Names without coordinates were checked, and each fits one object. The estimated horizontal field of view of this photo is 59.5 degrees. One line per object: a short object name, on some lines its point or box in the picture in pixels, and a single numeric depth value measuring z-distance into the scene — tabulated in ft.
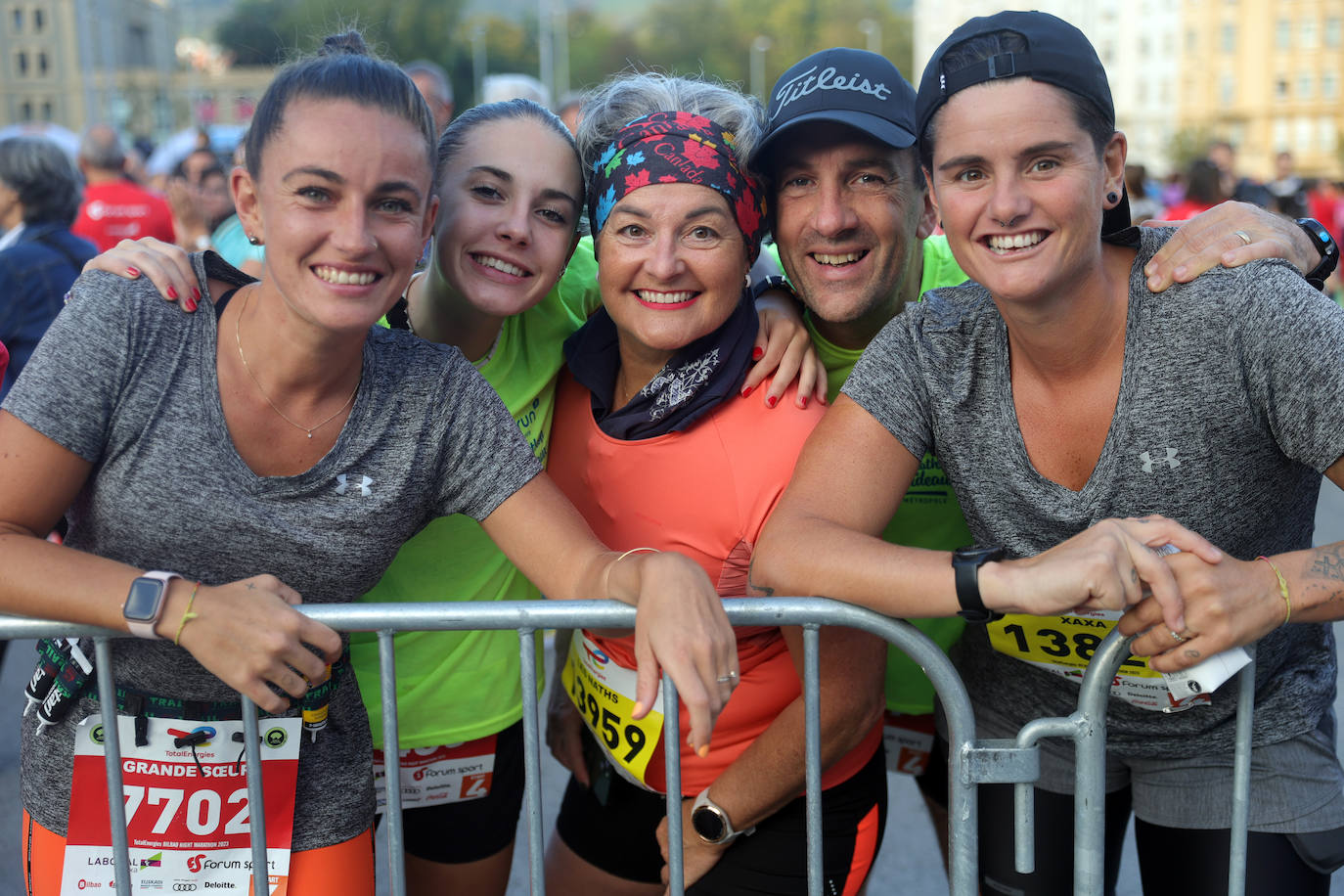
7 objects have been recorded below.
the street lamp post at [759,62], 320.99
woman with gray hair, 7.83
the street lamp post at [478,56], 246.88
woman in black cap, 6.39
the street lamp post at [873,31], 345.31
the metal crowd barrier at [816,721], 6.49
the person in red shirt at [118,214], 28.53
